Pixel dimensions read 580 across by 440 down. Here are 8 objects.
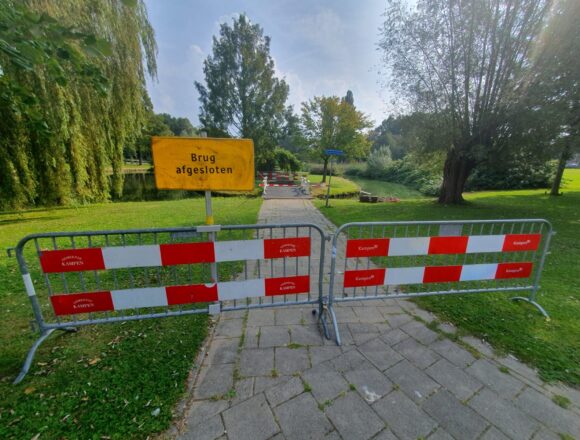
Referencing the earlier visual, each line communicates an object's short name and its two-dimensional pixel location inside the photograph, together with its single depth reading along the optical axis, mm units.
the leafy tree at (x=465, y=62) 9023
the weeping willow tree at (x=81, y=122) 7340
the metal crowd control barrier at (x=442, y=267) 2838
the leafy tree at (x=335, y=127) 24891
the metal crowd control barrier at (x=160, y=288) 2307
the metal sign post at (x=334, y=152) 9984
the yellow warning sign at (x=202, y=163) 2531
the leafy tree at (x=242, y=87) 27062
